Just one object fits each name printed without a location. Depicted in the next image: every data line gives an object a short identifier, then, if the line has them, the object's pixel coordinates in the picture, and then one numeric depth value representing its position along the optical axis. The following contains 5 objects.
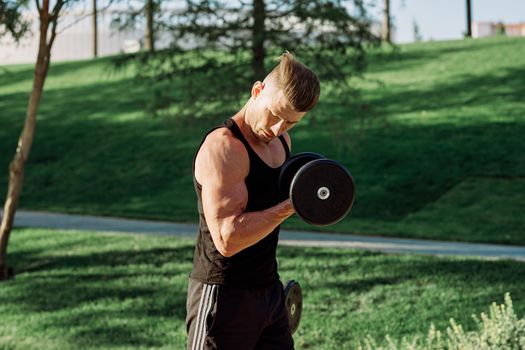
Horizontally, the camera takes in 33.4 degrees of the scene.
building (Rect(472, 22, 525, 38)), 37.18
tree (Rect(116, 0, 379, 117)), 10.62
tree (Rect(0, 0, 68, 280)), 8.77
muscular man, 3.14
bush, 4.75
